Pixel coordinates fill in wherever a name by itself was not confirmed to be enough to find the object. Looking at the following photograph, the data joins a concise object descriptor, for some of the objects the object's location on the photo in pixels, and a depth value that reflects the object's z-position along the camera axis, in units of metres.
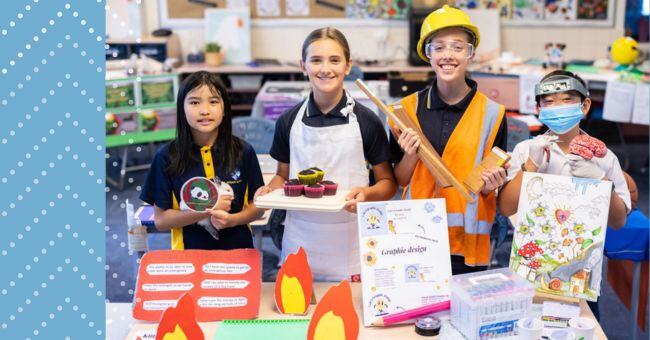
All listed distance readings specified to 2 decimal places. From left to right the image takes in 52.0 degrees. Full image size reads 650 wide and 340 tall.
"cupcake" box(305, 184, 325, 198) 1.86
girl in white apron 2.02
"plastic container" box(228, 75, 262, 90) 6.45
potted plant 6.52
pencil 1.80
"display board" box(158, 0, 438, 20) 6.80
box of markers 1.68
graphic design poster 1.81
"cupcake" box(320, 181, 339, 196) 1.89
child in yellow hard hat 1.92
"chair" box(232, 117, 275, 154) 3.86
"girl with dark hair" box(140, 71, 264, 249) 2.00
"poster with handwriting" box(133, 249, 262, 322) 1.88
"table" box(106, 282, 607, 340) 1.77
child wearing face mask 1.81
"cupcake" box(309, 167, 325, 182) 1.89
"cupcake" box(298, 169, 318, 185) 1.87
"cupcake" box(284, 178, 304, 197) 1.87
